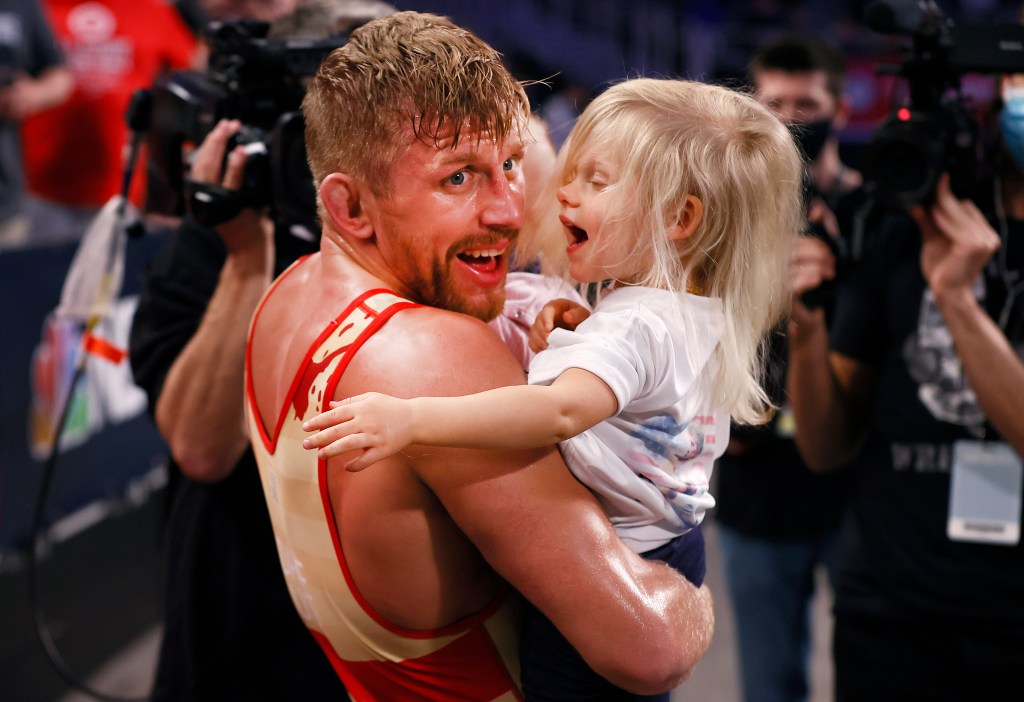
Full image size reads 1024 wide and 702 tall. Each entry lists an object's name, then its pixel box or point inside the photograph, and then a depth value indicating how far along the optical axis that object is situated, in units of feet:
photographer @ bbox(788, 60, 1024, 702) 9.88
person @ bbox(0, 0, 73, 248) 18.10
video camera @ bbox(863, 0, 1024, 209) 9.79
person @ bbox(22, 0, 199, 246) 20.29
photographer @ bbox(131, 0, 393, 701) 9.41
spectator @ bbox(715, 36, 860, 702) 12.97
